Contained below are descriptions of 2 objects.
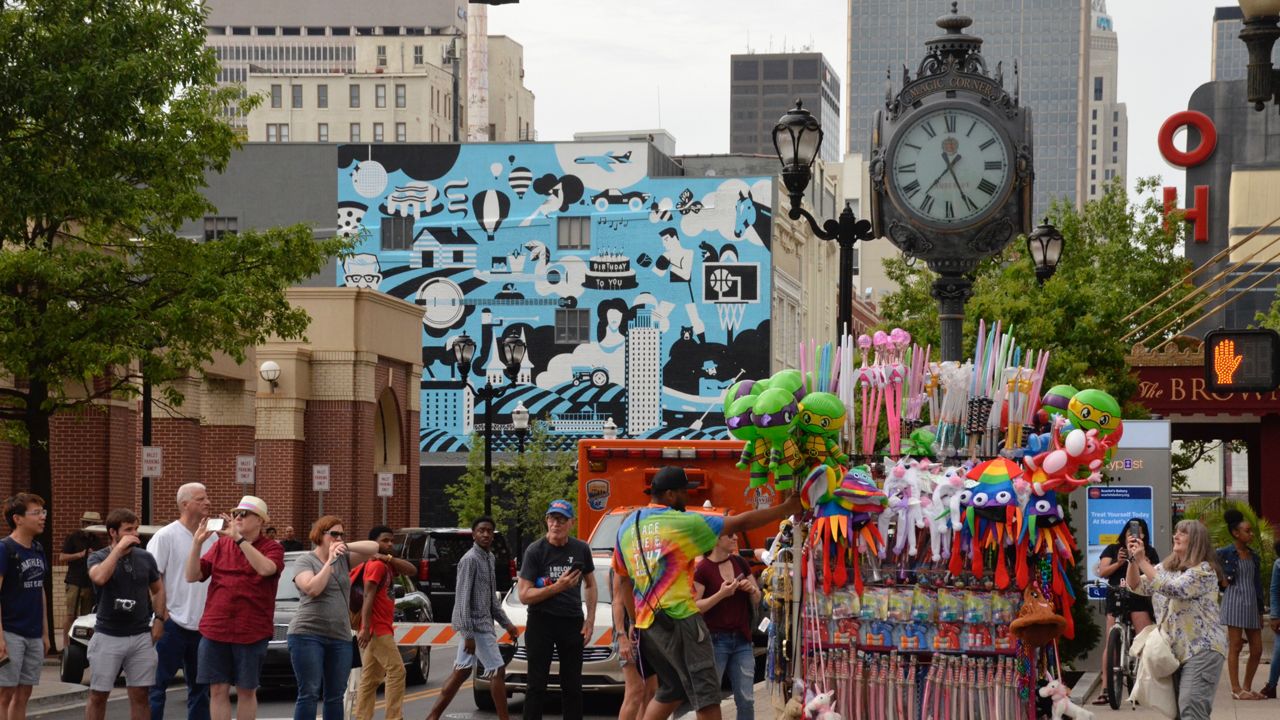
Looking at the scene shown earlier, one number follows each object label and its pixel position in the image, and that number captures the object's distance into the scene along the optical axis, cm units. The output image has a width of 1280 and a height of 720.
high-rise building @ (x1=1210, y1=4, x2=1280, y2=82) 16388
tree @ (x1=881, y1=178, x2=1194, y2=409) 3347
